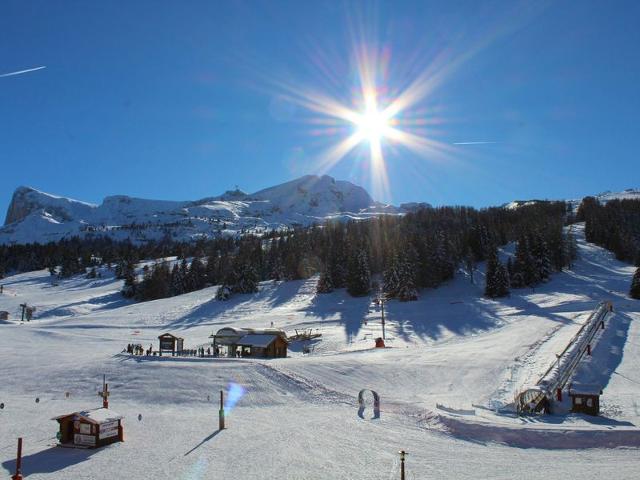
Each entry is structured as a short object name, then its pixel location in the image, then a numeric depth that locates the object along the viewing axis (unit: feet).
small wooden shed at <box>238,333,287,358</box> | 143.95
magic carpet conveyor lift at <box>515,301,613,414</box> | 83.25
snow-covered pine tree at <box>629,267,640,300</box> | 208.85
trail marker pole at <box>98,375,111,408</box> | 81.79
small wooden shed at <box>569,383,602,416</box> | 78.79
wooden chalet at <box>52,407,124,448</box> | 63.77
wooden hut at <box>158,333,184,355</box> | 147.03
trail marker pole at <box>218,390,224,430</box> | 72.54
